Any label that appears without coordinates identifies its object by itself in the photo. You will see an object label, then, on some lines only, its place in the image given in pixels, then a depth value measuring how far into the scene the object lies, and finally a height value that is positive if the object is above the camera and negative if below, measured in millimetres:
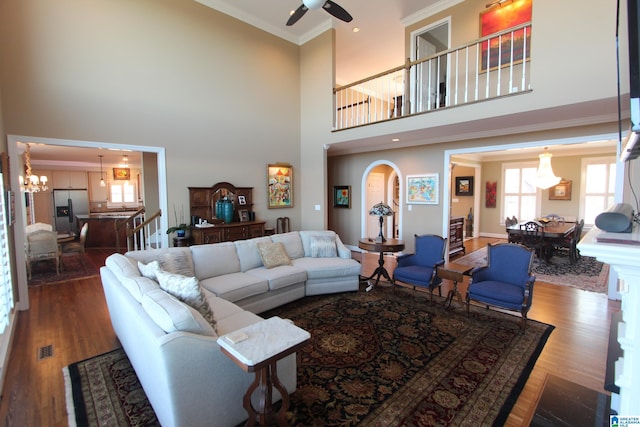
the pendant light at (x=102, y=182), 10628 +564
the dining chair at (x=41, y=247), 5328 -881
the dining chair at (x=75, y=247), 6027 -1008
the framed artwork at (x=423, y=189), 6215 +125
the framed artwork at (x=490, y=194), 9750 +2
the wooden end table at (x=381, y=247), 4488 -785
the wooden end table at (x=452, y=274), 3818 -1039
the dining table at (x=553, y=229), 6008 -766
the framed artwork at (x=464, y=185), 9578 +299
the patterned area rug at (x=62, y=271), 5277 -1419
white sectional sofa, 1750 -1019
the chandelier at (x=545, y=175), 6422 +413
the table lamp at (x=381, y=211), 4574 -247
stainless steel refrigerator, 9586 -334
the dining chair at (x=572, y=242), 6207 -1012
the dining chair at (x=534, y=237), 6211 -922
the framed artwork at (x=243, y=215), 6137 -386
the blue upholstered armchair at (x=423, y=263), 4020 -1039
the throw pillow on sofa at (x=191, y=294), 2195 -725
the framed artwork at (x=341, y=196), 7906 -15
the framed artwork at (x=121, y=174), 11016 +885
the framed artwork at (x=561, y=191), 8500 +69
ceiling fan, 3516 +2353
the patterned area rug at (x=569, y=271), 4930 -1489
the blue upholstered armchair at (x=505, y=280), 3240 -1051
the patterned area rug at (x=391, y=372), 2113 -1533
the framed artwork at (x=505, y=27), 4590 +2748
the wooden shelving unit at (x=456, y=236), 7277 -1056
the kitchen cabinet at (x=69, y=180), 9875 +621
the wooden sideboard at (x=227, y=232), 5328 -677
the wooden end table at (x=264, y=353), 1644 -880
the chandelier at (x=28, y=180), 6943 +454
